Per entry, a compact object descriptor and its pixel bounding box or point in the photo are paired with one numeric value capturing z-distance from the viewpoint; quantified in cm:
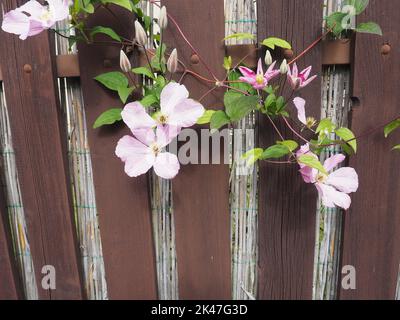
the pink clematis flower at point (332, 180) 77
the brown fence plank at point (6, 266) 103
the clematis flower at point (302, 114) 75
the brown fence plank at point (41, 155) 88
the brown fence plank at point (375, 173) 79
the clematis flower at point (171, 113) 70
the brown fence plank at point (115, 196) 86
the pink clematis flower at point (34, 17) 69
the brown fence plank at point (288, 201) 79
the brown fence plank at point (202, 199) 81
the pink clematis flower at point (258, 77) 72
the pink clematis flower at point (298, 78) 72
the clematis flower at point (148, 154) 72
